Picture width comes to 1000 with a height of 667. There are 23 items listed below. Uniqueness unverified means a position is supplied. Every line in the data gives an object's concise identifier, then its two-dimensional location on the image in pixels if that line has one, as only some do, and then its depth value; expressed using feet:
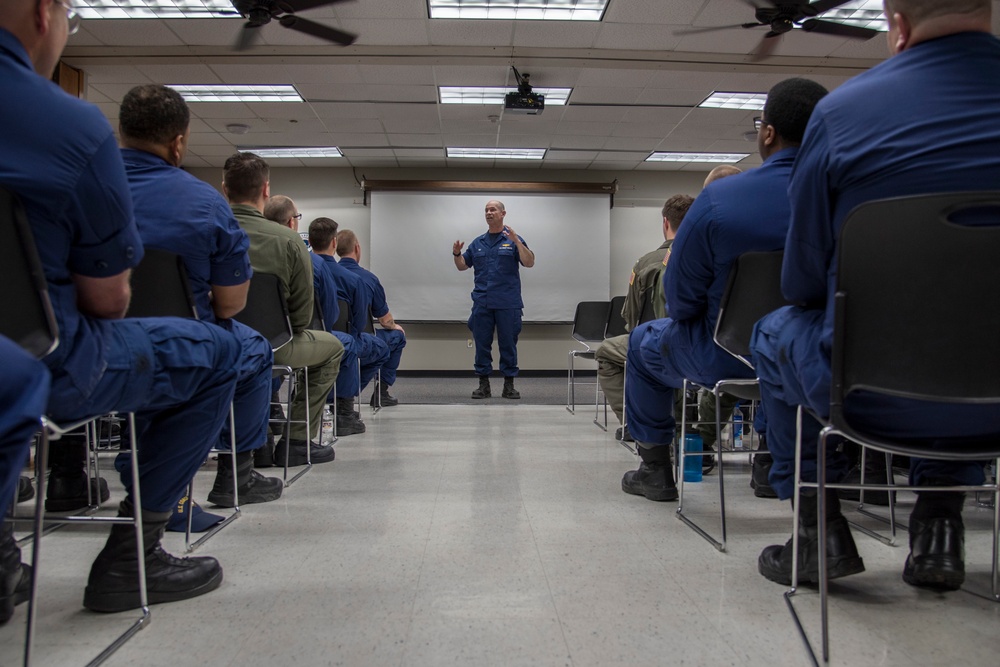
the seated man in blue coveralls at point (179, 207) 5.55
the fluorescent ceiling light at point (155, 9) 14.32
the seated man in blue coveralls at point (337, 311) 10.58
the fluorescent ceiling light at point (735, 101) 19.51
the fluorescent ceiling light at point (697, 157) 25.94
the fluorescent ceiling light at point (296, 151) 25.30
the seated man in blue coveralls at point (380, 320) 14.29
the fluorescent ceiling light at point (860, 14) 14.61
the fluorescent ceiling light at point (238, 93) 19.07
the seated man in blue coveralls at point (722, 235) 5.89
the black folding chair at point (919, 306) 3.26
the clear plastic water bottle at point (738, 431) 11.80
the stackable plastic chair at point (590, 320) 16.90
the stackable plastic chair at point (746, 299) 5.64
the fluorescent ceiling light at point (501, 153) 25.48
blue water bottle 8.93
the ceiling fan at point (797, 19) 12.60
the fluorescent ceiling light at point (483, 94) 19.20
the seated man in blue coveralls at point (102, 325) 3.08
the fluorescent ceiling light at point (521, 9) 14.35
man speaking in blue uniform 19.80
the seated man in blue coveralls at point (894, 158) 3.57
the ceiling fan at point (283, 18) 12.63
